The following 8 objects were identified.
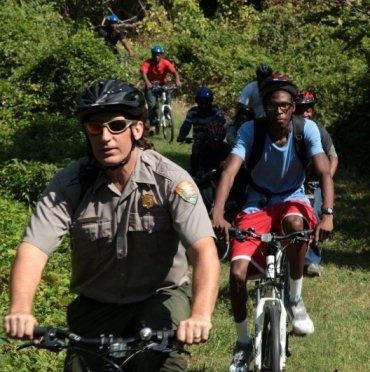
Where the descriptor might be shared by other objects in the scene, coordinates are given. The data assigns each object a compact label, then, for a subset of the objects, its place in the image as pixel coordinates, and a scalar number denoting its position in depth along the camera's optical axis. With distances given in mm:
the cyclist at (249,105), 10852
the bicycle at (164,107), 18672
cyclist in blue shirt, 6133
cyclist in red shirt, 18794
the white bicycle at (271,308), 5508
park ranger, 3893
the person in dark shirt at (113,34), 22656
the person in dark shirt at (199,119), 11266
